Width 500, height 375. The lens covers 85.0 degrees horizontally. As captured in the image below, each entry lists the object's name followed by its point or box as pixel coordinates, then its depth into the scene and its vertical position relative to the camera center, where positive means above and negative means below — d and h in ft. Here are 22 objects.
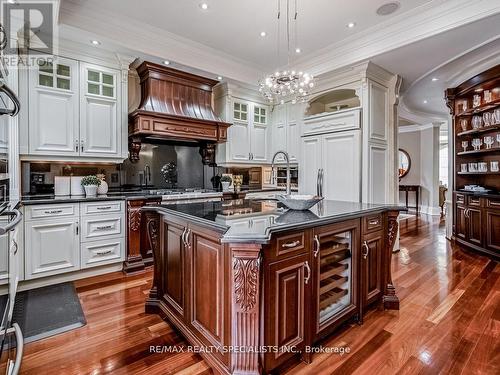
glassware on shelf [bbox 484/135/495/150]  14.21 +2.35
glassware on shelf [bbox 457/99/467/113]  15.67 +4.63
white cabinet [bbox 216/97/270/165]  15.78 +3.24
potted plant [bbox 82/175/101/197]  10.90 +0.06
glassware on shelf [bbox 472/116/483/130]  14.85 +3.51
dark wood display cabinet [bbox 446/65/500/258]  13.17 +1.53
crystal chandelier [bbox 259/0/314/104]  9.28 +3.63
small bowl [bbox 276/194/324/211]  6.76 -0.40
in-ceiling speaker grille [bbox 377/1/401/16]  9.82 +6.57
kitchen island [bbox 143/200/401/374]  4.95 -1.93
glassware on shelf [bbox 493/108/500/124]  13.47 +3.46
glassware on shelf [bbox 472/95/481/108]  14.78 +4.64
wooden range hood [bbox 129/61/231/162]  12.06 +3.61
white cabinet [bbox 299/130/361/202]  13.33 +1.17
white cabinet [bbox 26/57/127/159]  10.08 +3.02
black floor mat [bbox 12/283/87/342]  7.00 -3.62
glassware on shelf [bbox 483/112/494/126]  13.95 +3.50
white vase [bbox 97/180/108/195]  11.44 -0.06
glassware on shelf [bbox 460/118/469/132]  15.87 +3.60
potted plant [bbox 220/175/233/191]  15.60 +0.30
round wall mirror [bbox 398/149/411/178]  29.07 +2.51
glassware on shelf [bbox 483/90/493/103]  14.02 +4.66
